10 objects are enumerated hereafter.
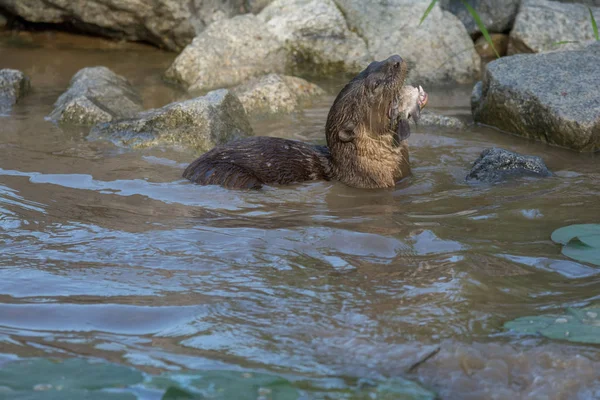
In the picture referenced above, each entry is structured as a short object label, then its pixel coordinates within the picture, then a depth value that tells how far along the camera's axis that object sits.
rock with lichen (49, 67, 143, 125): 14.77
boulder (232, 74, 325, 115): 15.91
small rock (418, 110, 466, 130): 14.62
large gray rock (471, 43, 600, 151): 12.95
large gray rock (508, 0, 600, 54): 17.95
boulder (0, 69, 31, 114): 15.90
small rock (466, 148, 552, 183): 11.29
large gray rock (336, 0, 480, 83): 18.09
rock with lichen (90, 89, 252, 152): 13.44
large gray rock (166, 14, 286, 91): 17.77
